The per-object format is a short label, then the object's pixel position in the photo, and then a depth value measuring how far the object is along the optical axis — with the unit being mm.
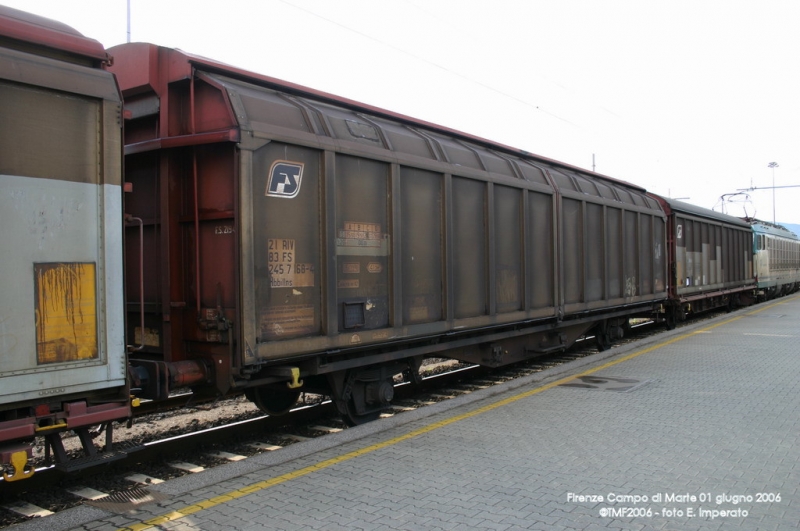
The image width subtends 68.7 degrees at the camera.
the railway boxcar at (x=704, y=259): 15508
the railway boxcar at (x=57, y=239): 3709
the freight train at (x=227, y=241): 3859
